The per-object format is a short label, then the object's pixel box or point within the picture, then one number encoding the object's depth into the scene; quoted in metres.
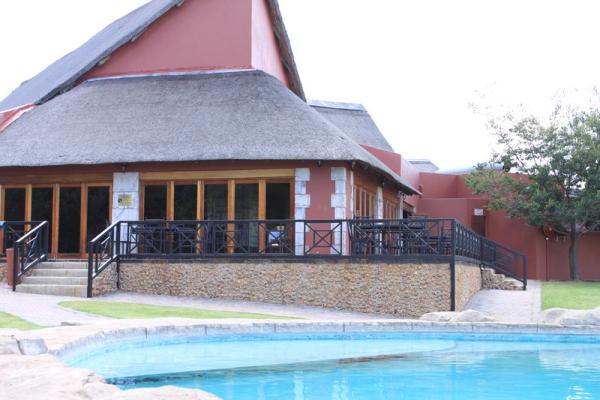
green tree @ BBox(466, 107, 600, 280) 24.45
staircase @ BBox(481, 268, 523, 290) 20.64
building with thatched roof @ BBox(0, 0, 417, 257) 18.00
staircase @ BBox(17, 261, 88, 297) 16.00
